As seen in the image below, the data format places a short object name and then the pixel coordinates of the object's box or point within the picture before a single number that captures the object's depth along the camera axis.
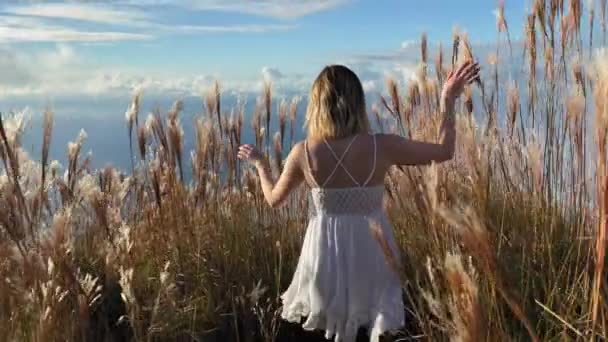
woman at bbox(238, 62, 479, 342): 2.78
